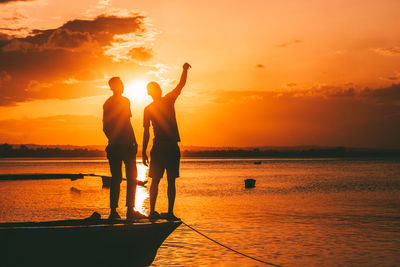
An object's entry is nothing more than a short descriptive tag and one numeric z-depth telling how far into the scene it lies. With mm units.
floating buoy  35766
